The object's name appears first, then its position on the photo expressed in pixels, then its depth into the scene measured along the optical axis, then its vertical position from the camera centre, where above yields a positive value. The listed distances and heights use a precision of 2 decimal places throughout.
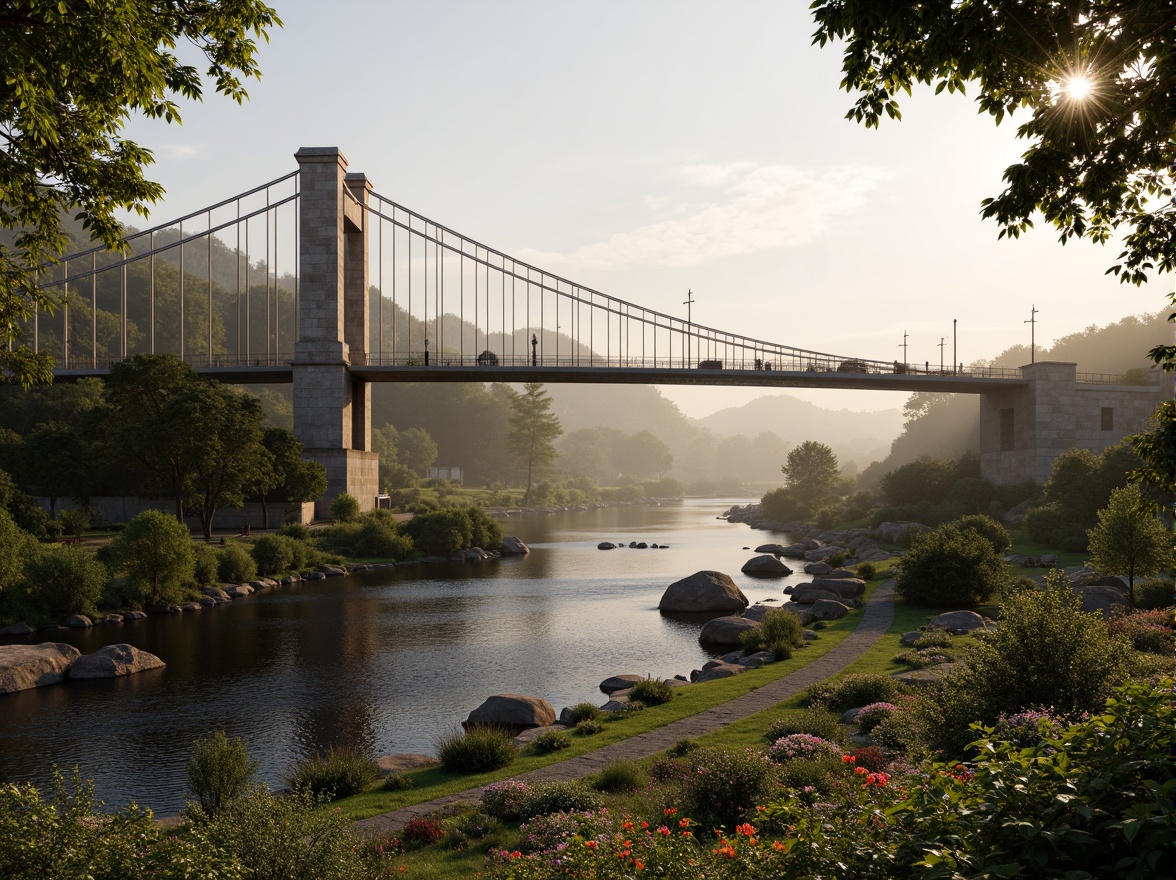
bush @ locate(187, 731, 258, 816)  13.12 -4.94
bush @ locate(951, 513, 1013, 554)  39.41 -3.44
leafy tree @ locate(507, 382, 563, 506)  133.50 +5.30
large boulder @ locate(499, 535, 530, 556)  61.91 -6.54
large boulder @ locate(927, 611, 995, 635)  24.78 -4.94
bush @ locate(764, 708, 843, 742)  14.69 -4.80
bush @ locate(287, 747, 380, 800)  14.55 -5.54
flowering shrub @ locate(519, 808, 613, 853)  8.57 -4.54
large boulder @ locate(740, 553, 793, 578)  48.56 -6.35
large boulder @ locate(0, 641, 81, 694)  23.38 -5.81
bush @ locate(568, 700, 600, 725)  18.42 -5.59
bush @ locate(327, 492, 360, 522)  61.19 -3.44
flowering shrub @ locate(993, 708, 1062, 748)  9.92 -3.30
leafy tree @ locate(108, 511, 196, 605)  35.06 -3.86
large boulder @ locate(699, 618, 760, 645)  29.27 -6.07
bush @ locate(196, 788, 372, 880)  7.98 -3.78
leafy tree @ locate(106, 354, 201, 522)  47.31 +2.68
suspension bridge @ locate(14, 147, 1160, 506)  65.75 +7.82
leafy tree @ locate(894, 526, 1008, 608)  30.67 -4.22
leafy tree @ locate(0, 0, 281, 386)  10.19 +5.08
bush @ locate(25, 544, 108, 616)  31.86 -4.56
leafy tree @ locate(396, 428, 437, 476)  129.75 +1.71
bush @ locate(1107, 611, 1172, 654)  18.25 -3.95
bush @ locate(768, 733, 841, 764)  12.95 -4.58
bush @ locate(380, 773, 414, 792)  14.66 -5.69
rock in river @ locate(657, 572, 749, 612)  36.12 -5.92
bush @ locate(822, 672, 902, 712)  17.25 -4.86
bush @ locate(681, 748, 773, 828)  11.31 -4.55
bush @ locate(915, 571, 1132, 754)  11.52 -3.01
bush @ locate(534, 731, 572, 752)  16.27 -5.52
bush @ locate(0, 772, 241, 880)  7.11 -3.41
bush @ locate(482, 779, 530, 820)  12.22 -5.05
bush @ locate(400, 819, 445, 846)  11.66 -5.24
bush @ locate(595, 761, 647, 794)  13.25 -5.11
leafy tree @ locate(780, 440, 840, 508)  88.62 -1.22
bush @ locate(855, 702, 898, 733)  15.10 -4.70
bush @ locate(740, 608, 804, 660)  25.34 -5.36
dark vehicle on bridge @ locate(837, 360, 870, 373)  76.50 +8.56
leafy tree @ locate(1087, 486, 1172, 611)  24.55 -2.53
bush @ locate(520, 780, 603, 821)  11.87 -4.88
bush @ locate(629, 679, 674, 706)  19.72 -5.53
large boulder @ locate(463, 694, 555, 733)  19.12 -5.85
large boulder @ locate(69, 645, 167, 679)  24.55 -6.02
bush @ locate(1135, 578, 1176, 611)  25.38 -4.25
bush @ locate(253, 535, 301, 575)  45.31 -5.06
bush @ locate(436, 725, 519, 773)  15.47 -5.46
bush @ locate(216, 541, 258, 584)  41.94 -5.24
